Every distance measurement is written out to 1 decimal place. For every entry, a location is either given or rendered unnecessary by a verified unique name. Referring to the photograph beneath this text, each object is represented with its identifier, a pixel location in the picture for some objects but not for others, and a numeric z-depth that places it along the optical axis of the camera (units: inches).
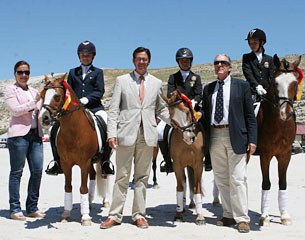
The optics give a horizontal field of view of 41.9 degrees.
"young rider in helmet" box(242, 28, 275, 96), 270.5
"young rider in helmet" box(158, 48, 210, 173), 276.8
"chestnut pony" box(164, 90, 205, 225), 242.5
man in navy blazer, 243.8
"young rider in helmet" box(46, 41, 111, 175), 281.3
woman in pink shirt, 272.4
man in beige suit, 250.4
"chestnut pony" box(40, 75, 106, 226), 245.0
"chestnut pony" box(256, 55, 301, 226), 237.6
